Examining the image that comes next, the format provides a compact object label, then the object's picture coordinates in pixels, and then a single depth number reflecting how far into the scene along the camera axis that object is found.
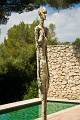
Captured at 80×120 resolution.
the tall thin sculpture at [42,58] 6.21
